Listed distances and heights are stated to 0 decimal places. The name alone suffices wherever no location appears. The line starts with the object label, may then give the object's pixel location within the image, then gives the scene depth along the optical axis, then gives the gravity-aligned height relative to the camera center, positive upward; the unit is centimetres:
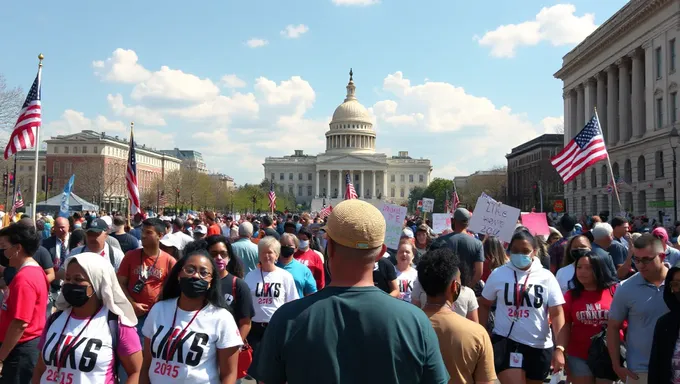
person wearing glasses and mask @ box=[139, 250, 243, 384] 398 -76
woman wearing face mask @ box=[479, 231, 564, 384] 554 -86
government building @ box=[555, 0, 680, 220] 3919 +870
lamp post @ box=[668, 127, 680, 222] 2405 +299
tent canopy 3222 +38
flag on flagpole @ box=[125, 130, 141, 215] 1575 +69
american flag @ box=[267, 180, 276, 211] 4200 +115
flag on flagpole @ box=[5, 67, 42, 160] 1453 +204
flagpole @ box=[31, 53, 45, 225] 1349 +168
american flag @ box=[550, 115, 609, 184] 1659 +178
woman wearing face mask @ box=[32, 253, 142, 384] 388 -73
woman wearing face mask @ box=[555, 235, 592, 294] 673 -38
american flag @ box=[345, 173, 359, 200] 2471 +97
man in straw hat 242 -45
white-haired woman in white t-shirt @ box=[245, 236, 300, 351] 661 -74
